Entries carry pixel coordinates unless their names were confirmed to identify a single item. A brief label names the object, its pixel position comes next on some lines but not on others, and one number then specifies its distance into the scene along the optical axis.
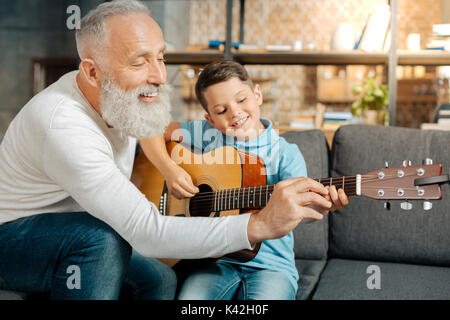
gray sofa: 1.29
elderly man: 0.88
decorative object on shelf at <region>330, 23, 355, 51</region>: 2.47
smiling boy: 1.06
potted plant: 2.81
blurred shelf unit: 2.31
